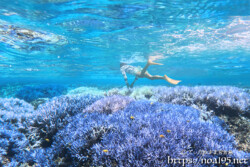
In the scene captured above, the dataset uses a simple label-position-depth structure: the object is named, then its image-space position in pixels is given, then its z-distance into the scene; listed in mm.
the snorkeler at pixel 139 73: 9941
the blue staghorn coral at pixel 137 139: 2312
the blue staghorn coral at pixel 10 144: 3803
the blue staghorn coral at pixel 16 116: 4840
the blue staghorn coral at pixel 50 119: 4309
